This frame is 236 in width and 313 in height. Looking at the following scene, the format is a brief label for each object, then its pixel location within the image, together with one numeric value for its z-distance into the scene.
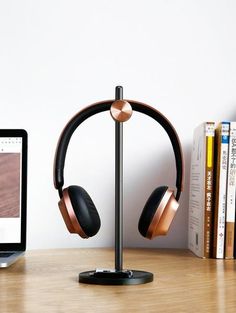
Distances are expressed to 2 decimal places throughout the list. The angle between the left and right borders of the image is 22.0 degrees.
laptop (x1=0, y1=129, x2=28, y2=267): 1.25
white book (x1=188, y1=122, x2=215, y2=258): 1.25
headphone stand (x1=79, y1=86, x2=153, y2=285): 0.92
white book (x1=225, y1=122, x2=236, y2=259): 1.24
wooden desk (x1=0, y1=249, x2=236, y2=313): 0.75
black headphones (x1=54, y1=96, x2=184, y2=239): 0.89
